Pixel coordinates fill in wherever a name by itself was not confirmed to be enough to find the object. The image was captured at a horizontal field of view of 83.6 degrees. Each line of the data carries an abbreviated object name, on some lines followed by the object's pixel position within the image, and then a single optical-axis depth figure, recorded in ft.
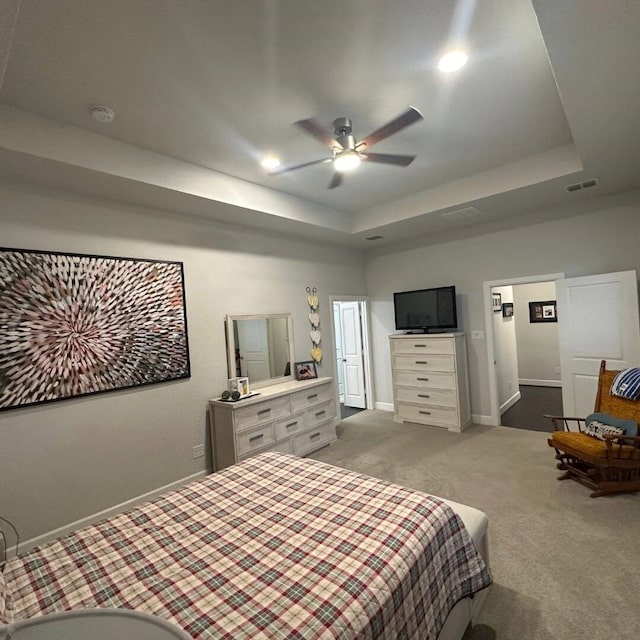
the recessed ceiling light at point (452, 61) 6.45
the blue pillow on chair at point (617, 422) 9.45
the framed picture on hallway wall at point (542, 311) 22.38
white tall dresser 15.25
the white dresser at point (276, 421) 11.34
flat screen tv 16.15
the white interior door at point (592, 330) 11.98
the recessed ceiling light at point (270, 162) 10.17
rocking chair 9.14
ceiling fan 7.47
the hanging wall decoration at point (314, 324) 16.07
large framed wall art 8.27
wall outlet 11.58
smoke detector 7.36
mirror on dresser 12.93
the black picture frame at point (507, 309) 18.91
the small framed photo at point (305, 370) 14.92
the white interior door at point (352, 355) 19.95
